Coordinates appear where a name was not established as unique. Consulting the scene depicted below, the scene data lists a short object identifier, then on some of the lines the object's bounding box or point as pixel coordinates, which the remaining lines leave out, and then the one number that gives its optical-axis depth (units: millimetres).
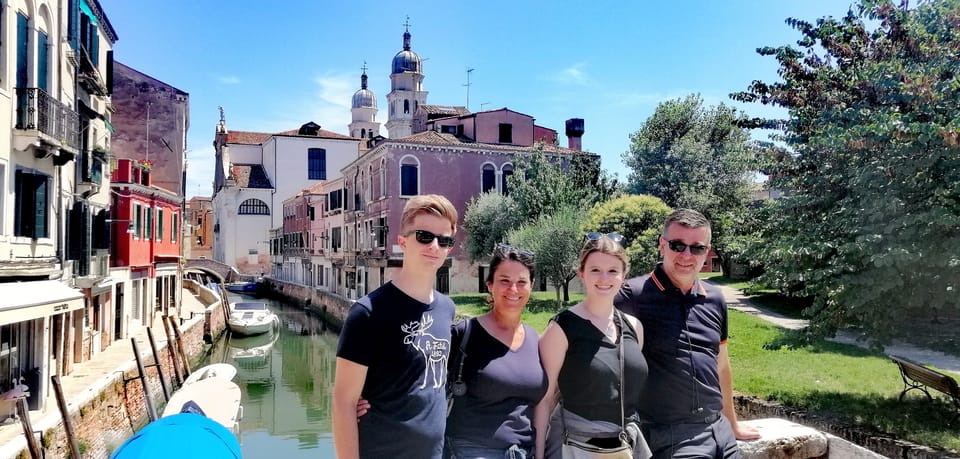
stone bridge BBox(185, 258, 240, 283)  46331
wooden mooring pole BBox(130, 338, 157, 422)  12545
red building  18719
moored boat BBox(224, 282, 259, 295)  51125
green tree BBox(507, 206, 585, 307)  21875
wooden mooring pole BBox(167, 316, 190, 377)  17844
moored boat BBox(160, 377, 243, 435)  12602
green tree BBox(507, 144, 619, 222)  26125
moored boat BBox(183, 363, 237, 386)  15615
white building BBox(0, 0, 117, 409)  10156
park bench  6656
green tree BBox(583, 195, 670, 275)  20016
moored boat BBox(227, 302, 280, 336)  28619
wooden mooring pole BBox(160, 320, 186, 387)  16766
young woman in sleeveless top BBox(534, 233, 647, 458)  2902
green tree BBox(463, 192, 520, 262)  27000
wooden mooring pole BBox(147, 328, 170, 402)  14640
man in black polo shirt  3145
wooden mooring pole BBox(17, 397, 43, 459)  7863
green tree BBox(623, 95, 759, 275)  27109
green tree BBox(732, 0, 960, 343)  5598
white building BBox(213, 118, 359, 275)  58031
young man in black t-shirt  2398
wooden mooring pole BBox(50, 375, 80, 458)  8906
